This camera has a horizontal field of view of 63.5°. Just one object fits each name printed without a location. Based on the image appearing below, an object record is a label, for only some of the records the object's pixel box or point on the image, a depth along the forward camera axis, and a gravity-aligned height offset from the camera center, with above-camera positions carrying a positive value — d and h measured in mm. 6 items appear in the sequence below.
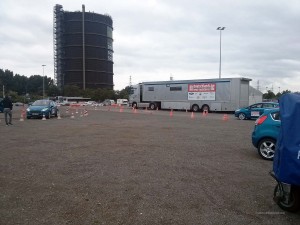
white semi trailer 26383 +816
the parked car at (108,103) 59843 -679
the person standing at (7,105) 13706 -328
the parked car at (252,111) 18778 -754
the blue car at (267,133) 6305 -816
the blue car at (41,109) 17861 -706
